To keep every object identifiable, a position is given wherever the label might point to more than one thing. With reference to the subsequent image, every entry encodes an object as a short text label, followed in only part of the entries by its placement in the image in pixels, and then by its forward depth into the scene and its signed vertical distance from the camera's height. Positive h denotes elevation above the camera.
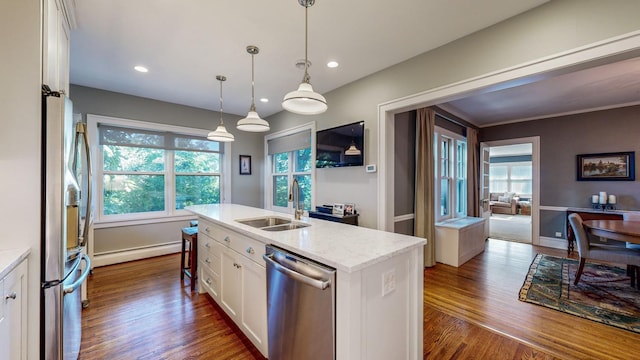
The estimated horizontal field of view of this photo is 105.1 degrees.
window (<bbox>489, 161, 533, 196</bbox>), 10.73 +0.15
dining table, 2.49 -0.54
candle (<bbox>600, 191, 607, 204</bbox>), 4.36 -0.31
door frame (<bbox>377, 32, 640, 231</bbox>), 1.63 +0.85
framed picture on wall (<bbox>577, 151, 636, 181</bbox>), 4.29 +0.26
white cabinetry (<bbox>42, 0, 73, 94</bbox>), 1.37 +0.89
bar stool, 2.94 -0.87
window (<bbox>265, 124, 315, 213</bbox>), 4.36 +0.31
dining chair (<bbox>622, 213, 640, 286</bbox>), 2.87 -1.04
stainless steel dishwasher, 1.24 -0.71
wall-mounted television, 3.23 +0.49
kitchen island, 1.19 -0.61
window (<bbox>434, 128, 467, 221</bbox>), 4.21 +0.12
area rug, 2.33 -1.27
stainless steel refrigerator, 1.28 -0.24
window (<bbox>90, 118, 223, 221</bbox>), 3.83 +0.17
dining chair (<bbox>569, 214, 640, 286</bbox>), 2.67 -0.82
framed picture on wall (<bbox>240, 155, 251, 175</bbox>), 5.22 +0.34
